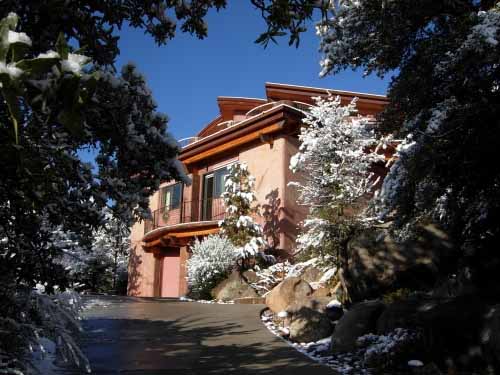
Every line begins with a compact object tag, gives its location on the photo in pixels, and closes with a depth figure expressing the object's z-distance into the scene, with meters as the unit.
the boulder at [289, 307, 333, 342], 7.52
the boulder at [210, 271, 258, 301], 13.14
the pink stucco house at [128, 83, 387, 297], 15.10
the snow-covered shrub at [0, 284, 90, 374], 3.81
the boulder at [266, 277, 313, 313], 9.55
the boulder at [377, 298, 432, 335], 6.19
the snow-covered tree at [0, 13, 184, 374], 2.86
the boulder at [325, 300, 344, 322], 8.35
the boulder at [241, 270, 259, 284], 13.66
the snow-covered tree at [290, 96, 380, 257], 11.31
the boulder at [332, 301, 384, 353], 6.68
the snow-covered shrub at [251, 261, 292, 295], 13.15
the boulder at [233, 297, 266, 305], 12.62
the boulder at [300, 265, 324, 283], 11.80
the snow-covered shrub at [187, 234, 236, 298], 14.12
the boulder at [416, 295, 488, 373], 5.28
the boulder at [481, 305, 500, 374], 4.91
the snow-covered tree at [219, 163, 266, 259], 14.22
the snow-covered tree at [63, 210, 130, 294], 23.24
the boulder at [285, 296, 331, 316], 8.14
